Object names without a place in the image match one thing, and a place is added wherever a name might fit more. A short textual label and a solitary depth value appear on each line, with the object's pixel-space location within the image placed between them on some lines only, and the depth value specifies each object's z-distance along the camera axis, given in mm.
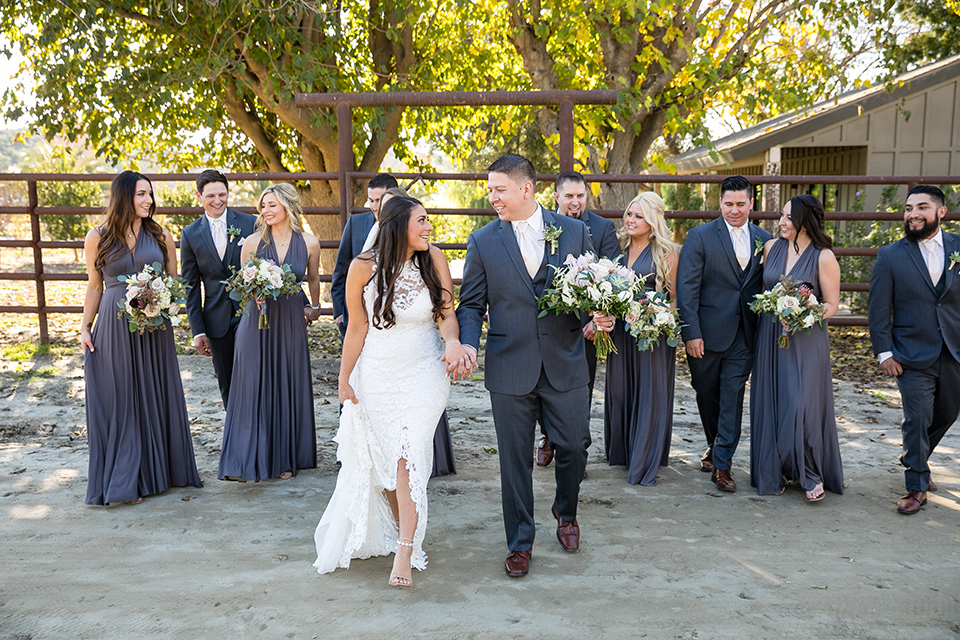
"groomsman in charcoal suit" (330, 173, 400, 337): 5668
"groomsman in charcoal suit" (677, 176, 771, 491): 5402
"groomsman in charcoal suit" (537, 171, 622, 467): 5609
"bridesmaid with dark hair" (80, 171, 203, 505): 5117
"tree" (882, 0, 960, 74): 17312
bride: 4012
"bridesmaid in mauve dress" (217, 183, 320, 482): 5500
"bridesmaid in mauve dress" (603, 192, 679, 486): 5488
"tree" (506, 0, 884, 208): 10266
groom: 4098
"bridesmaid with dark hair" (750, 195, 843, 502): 5078
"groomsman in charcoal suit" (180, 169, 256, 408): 5836
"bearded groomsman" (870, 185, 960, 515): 5008
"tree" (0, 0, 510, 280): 9953
